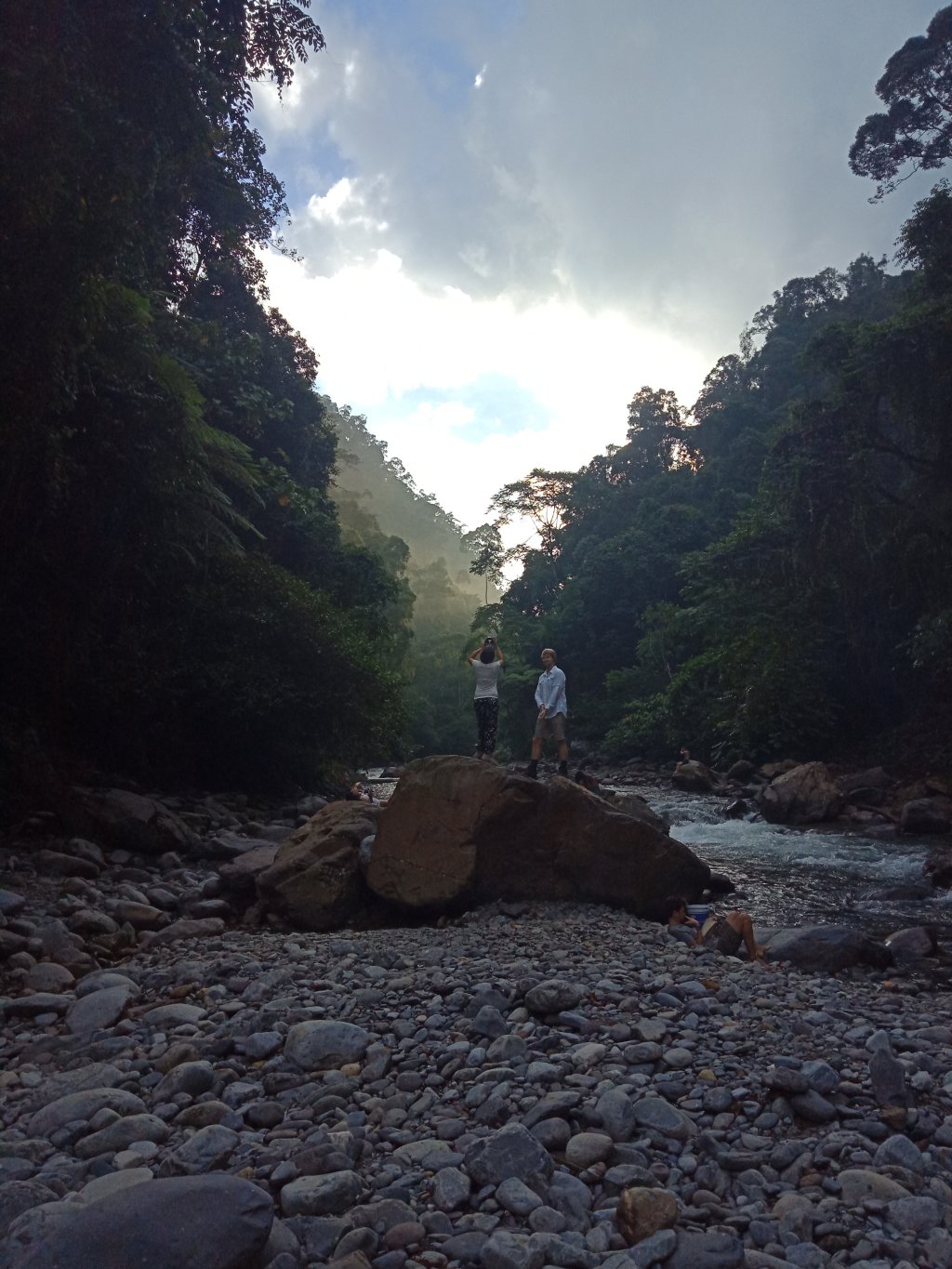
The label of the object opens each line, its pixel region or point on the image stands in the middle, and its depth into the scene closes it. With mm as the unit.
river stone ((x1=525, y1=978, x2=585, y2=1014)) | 3934
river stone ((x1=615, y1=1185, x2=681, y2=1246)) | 2381
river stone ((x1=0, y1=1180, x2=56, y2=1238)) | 2355
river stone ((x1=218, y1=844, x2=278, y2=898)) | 6949
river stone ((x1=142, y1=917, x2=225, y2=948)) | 5734
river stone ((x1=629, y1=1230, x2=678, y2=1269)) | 2250
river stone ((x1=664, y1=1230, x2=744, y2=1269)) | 2242
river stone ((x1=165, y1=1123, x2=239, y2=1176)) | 2686
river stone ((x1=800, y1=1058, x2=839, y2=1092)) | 3193
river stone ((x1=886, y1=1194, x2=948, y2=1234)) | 2418
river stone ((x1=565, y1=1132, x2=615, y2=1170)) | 2730
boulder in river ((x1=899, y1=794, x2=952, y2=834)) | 12836
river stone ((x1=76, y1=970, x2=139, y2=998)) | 4426
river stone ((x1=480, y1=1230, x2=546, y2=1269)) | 2209
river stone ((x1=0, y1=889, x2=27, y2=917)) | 5555
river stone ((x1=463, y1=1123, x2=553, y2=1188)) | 2609
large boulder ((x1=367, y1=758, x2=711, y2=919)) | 6477
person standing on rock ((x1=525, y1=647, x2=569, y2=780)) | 10828
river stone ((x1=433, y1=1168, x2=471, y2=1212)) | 2500
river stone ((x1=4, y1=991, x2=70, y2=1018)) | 4156
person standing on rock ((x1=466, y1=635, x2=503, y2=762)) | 11250
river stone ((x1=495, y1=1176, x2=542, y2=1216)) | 2467
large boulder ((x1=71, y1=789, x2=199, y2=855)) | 8484
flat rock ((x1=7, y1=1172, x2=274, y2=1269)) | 2078
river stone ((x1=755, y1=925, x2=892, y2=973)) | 5523
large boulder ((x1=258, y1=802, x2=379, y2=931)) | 6340
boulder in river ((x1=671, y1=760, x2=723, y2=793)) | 20312
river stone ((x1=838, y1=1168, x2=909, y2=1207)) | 2545
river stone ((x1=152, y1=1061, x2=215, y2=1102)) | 3213
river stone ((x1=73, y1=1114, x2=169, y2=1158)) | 2809
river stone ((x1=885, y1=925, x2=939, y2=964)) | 6055
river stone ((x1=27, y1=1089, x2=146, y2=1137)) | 2980
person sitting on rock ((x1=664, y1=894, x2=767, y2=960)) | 5633
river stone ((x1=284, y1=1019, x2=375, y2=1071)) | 3473
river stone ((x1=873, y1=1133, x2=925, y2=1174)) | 2732
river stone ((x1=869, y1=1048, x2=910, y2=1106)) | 3129
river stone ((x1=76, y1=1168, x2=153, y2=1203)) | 2475
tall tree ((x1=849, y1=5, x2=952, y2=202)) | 23906
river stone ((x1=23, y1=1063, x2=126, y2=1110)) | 3244
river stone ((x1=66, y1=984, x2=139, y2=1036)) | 3996
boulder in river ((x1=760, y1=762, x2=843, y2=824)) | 14594
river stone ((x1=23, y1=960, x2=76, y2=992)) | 4598
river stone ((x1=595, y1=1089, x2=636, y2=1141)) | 2900
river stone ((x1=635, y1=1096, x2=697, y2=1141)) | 2895
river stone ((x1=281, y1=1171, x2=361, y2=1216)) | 2465
